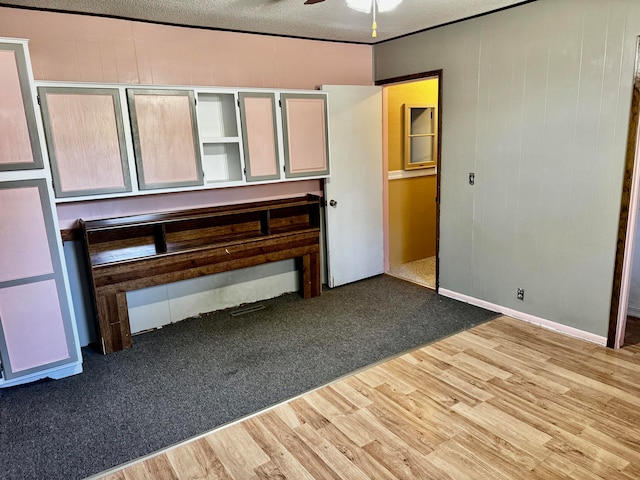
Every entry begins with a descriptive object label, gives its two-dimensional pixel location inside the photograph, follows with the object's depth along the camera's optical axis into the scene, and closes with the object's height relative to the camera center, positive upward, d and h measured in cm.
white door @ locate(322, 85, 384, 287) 422 -28
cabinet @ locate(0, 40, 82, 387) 250 -50
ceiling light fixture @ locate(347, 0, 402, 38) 273 +96
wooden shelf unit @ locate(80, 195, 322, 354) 317 -67
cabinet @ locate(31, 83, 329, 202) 292 +19
